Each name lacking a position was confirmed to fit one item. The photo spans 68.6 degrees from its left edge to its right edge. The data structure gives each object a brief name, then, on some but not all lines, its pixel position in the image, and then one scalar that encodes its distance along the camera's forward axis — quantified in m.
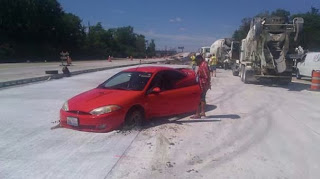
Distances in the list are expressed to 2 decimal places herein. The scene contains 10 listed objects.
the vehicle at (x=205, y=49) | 31.08
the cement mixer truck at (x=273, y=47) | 12.43
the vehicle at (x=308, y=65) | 15.49
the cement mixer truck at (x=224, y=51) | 22.56
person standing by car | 6.29
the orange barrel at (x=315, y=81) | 11.93
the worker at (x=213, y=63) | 17.44
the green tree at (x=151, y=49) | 96.12
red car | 4.88
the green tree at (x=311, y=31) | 31.96
